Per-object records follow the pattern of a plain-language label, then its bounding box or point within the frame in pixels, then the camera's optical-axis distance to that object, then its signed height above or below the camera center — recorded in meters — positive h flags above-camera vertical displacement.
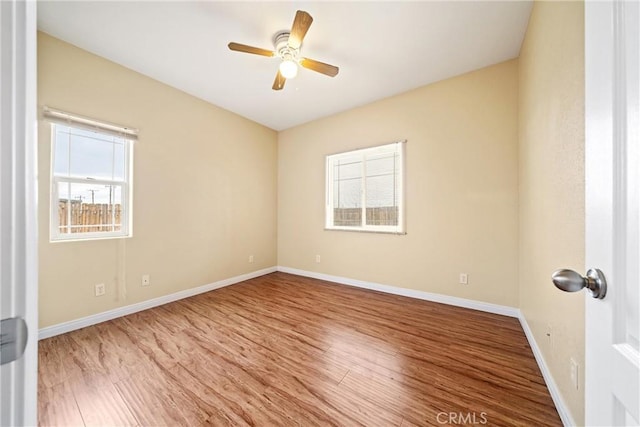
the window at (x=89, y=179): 2.12 +0.34
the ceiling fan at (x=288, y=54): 1.91 +1.40
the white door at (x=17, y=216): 0.37 -0.01
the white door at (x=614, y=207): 0.43 +0.01
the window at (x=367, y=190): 3.19 +0.35
